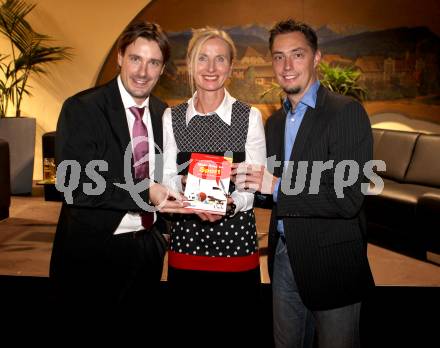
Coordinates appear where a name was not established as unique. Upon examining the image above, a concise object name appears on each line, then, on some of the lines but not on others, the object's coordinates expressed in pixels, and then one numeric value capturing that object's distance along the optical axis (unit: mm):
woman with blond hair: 2223
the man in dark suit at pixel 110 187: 2121
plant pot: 7340
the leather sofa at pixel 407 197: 4816
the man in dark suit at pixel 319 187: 2023
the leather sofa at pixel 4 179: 5879
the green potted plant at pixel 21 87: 7284
